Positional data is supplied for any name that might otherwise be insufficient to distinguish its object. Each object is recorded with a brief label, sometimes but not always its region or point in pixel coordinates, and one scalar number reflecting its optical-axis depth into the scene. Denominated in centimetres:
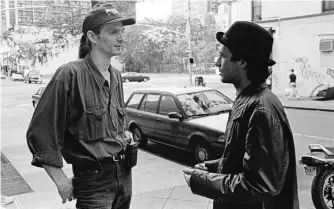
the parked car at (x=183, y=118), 666
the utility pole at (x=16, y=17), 6058
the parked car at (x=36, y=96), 1613
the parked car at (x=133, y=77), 4382
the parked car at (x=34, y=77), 4372
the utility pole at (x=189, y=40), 2715
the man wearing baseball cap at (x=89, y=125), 207
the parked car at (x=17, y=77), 5106
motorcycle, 410
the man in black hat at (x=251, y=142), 158
